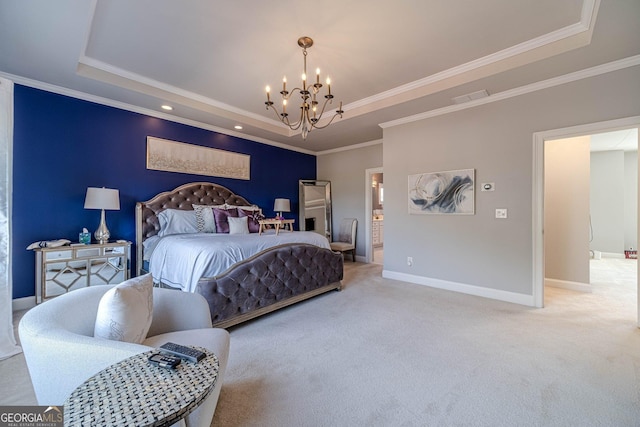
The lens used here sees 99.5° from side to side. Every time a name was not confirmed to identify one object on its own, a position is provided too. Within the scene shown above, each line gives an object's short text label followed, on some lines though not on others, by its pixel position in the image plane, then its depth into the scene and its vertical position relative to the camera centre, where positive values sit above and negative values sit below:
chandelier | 2.44 +1.08
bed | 2.67 -0.54
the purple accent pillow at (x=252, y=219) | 4.17 -0.08
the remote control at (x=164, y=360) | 0.97 -0.54
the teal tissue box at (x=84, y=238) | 3.37 -0.30
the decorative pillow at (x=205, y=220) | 4.09 -0.10
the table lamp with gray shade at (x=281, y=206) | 5.67 +0.16
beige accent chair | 5.98 -0.54
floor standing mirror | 6.50 +0.18
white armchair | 1.03 -0.54
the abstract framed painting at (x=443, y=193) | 3.79 +0.31
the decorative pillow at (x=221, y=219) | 4.04 -0.08
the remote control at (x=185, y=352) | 1.04 -0.54
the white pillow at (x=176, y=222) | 3.95 -0.12
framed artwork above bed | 4.22 +0.94
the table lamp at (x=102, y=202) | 3.33 +0.15
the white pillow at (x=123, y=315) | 1.21 -0.47
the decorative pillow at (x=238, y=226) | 3.94 -0.18
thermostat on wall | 3.61 +0.37
